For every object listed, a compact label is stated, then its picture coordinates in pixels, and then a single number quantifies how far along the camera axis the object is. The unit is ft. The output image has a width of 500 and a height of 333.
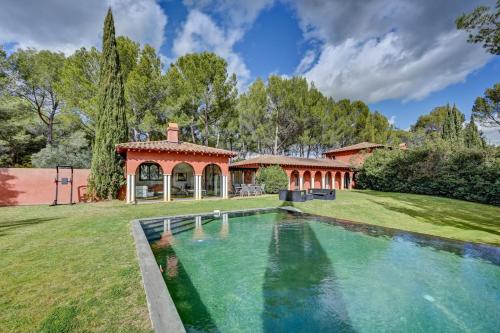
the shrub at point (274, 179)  66.69
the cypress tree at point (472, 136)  109.29
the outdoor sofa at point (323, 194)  55.57
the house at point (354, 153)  92.17
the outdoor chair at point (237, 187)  63.77
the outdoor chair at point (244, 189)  62.13
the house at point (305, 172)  73.10
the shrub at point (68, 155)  61.46
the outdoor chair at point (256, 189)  63.21
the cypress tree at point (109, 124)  48.83
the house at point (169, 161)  47.26
